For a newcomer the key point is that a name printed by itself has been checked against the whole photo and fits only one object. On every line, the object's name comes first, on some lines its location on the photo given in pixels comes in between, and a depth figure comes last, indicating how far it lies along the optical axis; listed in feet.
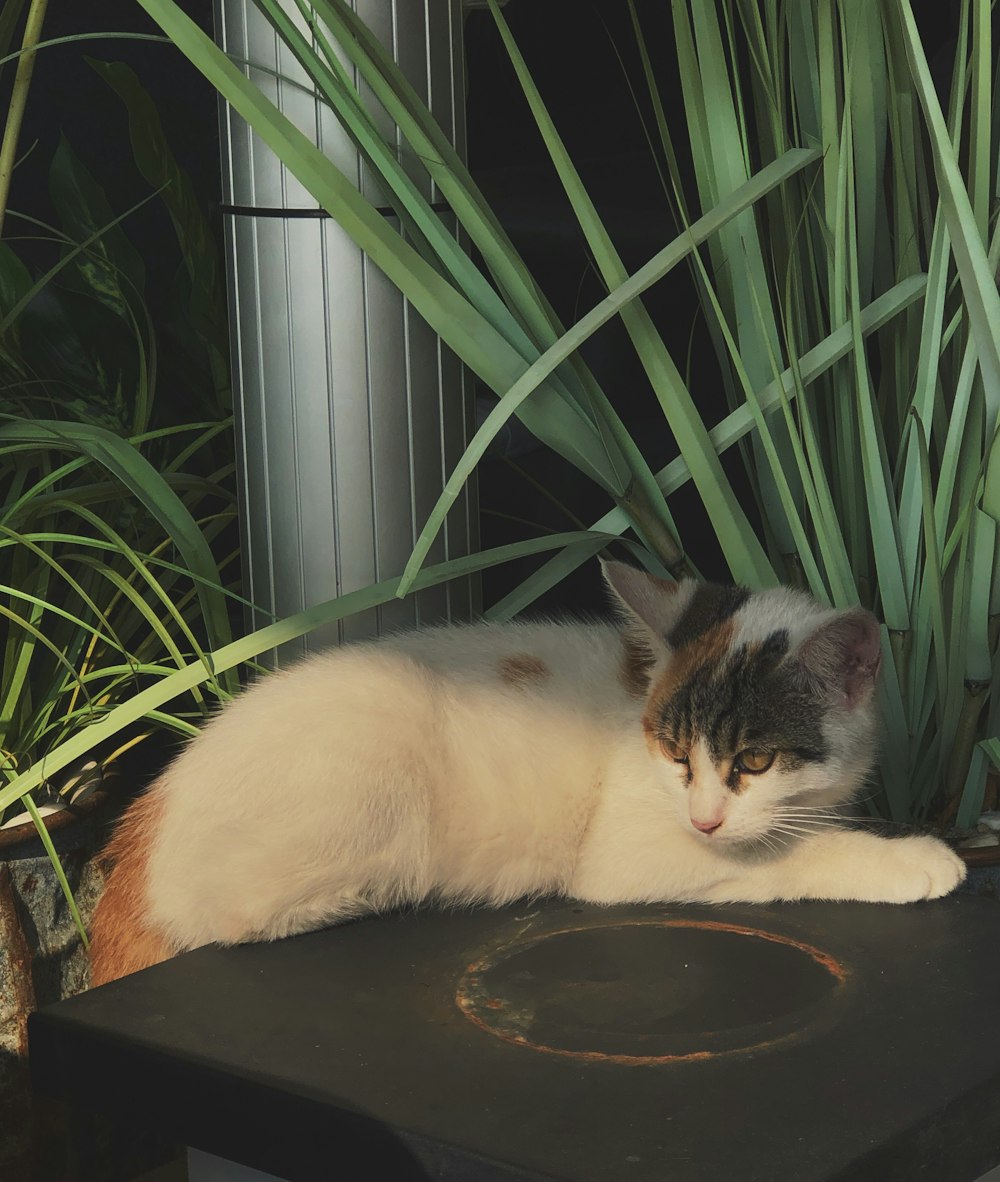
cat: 3.22
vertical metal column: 3.71
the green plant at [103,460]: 3.92
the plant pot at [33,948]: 3.92
